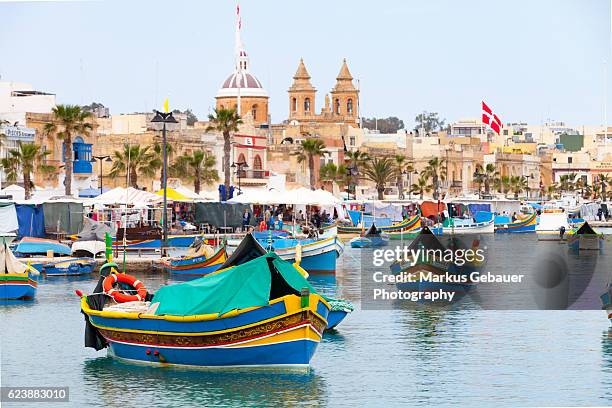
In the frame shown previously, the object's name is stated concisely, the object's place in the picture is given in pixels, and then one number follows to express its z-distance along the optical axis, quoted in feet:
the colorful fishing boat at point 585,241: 232.73
